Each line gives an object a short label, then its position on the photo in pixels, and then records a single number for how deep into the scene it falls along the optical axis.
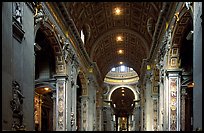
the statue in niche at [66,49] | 17.76
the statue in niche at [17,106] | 9.31
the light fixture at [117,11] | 24.62
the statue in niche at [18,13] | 10.16
